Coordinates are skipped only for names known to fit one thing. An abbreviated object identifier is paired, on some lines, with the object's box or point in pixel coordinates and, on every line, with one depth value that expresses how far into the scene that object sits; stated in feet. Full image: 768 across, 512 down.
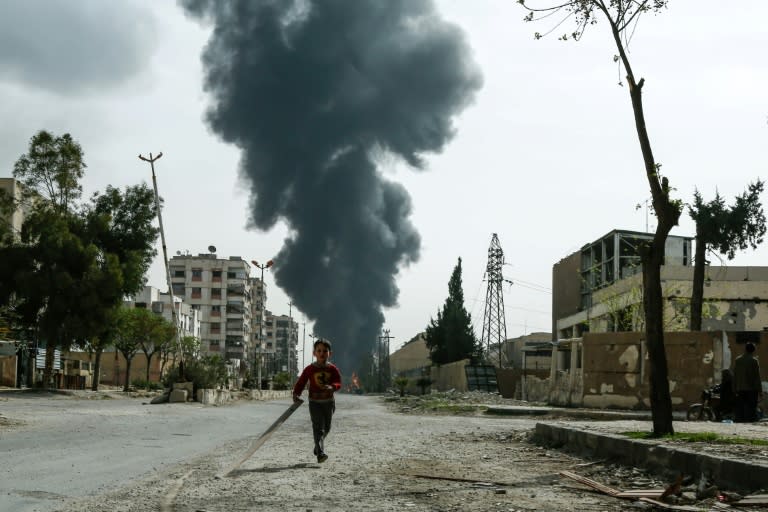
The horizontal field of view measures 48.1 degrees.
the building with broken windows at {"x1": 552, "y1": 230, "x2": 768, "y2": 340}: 175.11
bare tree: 39.75
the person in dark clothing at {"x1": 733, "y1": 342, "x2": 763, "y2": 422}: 60.03
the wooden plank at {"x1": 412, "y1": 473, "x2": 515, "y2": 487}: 28.17
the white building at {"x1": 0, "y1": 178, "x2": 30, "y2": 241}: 209.87
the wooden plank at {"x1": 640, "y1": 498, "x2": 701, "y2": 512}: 21.59
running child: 32.14
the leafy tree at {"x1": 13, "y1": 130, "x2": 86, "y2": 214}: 150.92
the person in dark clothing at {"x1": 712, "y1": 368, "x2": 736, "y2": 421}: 64.34
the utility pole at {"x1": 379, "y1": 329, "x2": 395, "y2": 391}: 444.14
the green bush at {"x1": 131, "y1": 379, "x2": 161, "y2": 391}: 243.46
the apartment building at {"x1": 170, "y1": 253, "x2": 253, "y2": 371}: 496.64
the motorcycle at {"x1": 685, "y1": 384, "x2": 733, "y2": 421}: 64.54
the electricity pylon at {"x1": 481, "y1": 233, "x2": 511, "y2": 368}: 283.14
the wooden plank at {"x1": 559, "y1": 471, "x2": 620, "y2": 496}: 26.06
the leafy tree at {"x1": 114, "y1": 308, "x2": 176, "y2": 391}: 248.59
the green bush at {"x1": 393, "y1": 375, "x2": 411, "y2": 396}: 249.96
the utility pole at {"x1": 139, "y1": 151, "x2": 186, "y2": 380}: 131.83
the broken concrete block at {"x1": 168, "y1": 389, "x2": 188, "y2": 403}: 115.24
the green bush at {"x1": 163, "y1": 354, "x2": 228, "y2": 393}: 122.48
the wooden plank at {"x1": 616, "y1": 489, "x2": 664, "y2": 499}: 24.54
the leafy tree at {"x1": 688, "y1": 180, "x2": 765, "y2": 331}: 148.05
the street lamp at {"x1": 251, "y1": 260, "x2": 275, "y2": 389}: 212.02
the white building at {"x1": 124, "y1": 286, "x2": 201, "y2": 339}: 398.21
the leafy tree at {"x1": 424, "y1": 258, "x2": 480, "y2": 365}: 295.28
